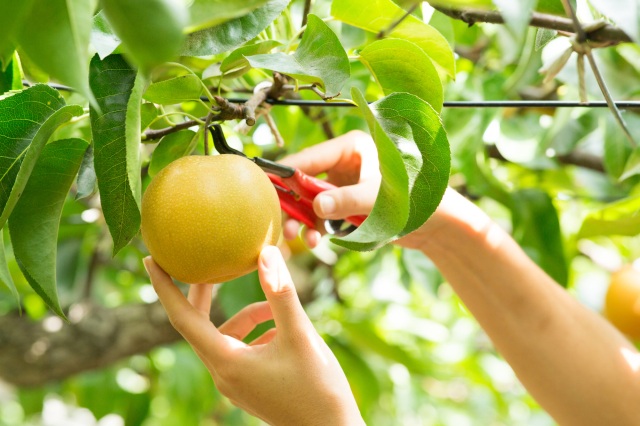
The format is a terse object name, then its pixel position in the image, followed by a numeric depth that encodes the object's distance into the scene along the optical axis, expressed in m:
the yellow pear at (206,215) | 0.52
